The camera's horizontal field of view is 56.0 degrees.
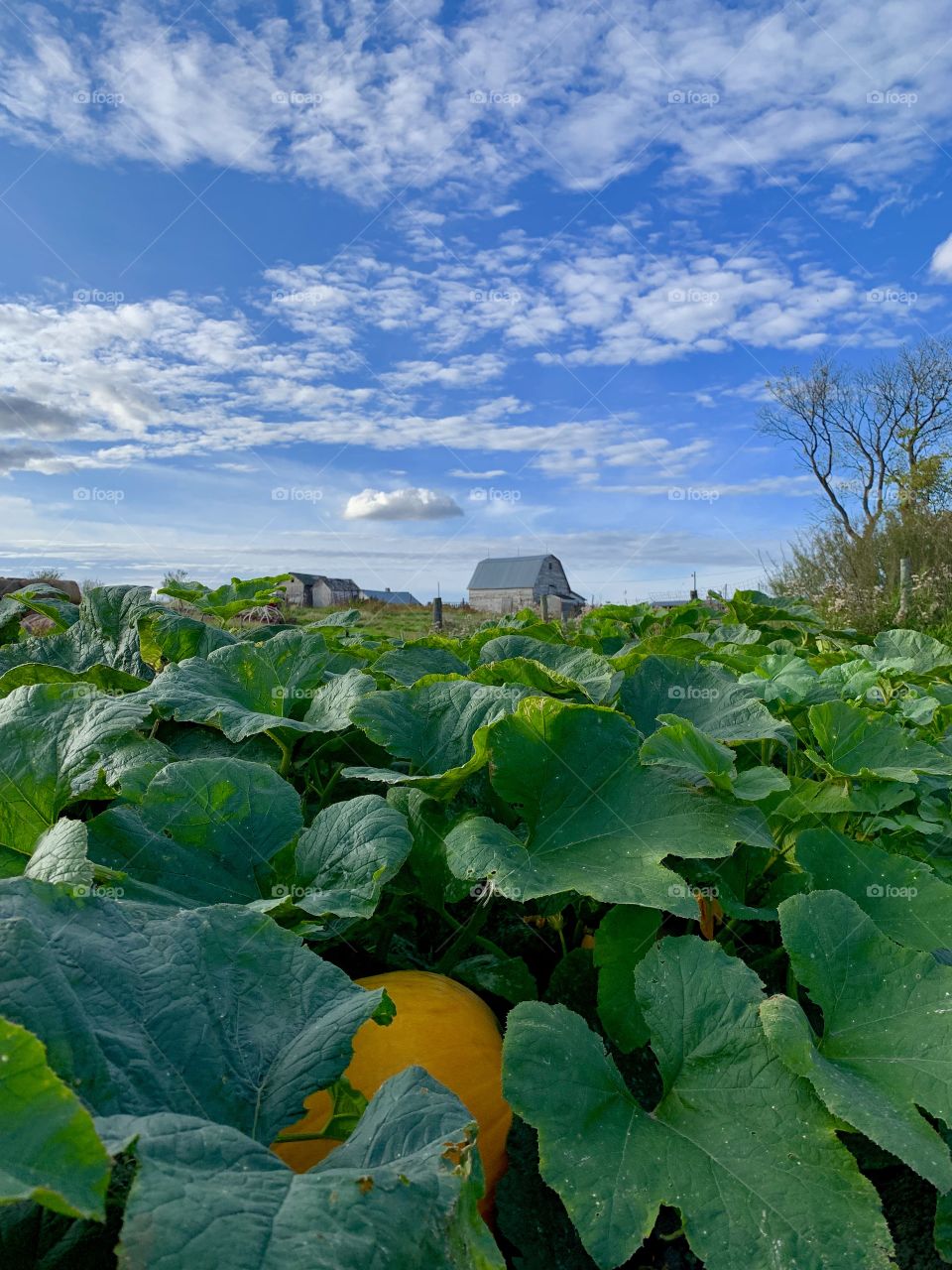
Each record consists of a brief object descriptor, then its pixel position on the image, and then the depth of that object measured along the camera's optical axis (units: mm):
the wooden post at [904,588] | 11305
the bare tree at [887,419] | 27062
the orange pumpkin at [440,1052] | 1097
